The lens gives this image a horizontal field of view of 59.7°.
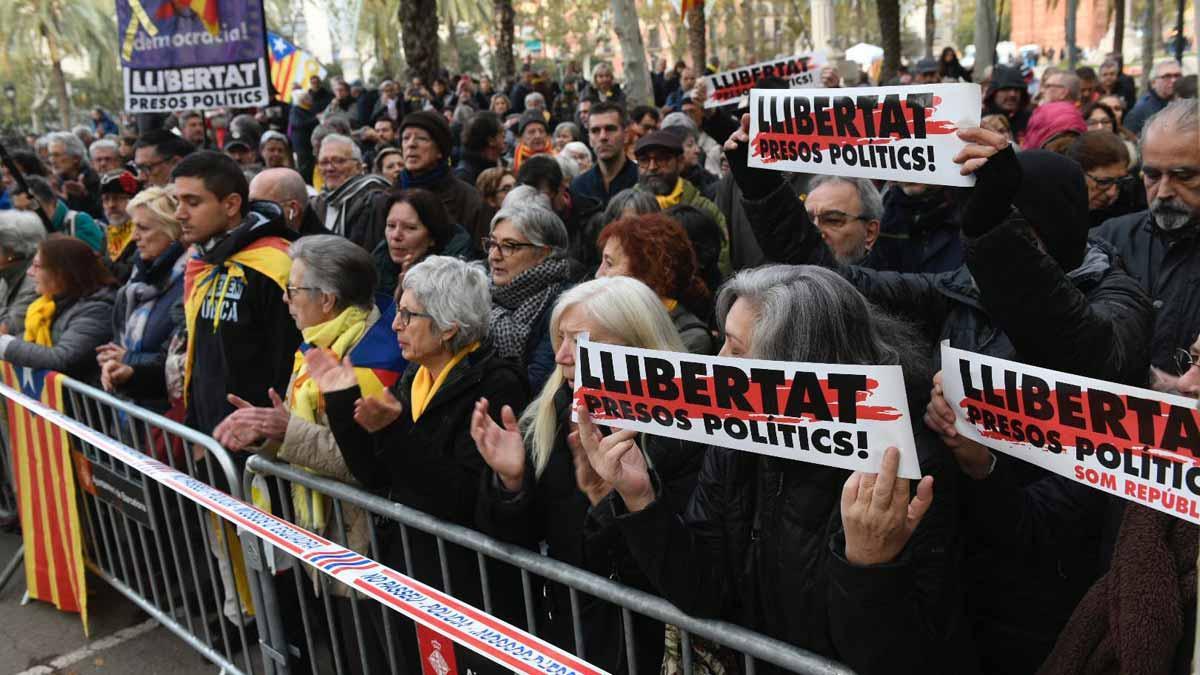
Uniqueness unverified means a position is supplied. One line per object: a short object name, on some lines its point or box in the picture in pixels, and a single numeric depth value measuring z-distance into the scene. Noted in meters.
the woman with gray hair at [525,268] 4.21
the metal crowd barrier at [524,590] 2.29
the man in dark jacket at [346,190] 6.48
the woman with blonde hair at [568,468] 2.81
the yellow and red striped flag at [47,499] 5.02
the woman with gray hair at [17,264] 5.94
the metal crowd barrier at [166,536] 4.03
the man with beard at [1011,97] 9.08
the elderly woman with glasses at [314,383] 3.65
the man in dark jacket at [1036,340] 2.37
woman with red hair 3.79
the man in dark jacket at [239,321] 4.39
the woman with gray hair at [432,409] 3.21
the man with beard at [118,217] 6.88
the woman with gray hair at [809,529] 2.07
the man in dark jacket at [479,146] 8.26
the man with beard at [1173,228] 2.95
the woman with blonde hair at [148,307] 4.80
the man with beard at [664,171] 6.11
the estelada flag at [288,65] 19.34
